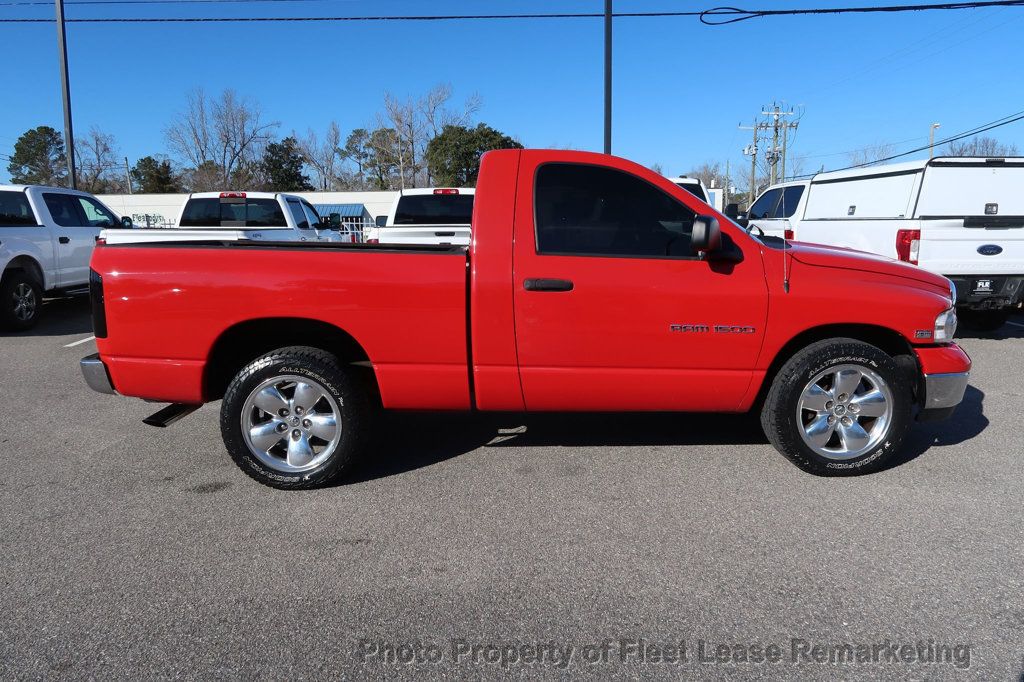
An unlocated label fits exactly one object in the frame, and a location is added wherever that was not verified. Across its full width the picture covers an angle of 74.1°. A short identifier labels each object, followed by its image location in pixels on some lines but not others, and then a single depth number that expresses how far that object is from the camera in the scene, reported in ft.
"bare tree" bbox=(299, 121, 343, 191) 214.07
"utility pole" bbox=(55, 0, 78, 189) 52.65
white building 158.32
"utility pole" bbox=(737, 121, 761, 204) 183.93
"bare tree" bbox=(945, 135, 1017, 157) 173.98
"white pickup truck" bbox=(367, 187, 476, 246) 32.94
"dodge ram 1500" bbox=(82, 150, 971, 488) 12.56
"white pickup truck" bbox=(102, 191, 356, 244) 36.19
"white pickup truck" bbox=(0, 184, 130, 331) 29.78
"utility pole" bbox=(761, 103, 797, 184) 145.07
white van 25.52
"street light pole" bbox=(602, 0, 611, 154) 47.25
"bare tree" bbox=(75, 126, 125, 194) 192.03
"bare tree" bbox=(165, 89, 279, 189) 179.73
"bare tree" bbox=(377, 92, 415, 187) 181.06
